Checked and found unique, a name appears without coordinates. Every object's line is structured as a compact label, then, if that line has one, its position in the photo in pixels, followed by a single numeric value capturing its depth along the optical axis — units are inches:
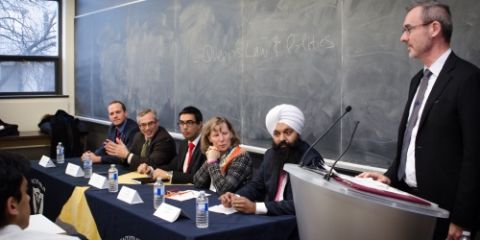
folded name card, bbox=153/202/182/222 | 96.0
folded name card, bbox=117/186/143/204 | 112.0
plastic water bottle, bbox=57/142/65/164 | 174.4
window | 275.3
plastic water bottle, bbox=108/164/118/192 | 125.6
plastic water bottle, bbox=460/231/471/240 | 67.9
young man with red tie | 147.4
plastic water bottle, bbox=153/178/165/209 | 108.3
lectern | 53.4
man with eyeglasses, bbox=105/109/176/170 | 166.6
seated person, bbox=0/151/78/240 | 59.8
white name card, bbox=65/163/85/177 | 149.6
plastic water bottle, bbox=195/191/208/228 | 92.7
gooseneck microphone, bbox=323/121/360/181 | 60.4
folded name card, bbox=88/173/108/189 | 131.1
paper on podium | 55.4
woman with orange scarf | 124.0
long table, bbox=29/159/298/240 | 92.0
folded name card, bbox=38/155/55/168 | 167.3
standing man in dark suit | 72.5
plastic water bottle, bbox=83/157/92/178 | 148.6
